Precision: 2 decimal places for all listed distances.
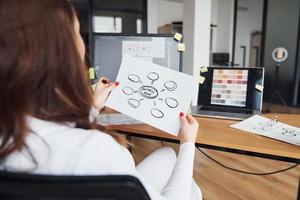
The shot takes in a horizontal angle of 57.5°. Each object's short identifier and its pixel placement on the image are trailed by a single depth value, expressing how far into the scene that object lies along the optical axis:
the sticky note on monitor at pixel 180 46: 1.59
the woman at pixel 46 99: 0.50
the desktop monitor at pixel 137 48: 1.60
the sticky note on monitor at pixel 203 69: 1.67
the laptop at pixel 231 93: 1.55
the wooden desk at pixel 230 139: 1.06
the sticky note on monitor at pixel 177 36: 1.59
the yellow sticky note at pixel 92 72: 1.53
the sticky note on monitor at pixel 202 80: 1.67
